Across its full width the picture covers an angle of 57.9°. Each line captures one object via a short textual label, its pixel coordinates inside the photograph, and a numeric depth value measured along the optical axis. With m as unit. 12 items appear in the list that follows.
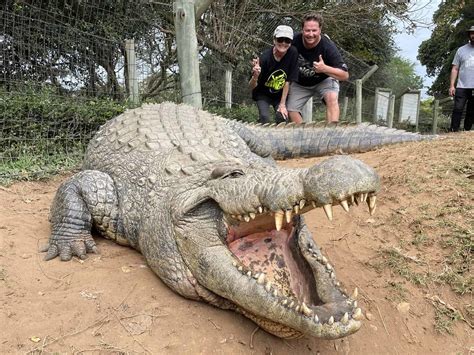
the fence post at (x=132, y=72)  6.64
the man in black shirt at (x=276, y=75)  6.14
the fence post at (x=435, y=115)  13.81
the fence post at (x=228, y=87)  8.23
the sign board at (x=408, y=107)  14.66
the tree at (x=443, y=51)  22.13
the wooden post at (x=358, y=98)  10.99
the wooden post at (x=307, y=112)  9.32
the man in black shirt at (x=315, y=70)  6.11
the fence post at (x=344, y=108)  12.90
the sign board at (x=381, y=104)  12.84
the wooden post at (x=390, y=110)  12.53
